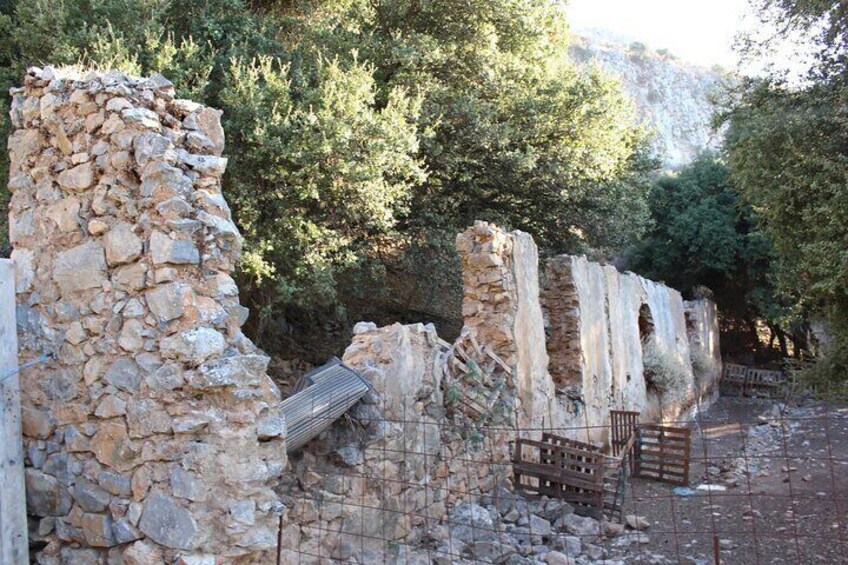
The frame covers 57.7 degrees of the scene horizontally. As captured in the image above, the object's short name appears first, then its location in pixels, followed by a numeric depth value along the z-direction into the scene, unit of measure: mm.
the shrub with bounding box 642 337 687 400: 15750
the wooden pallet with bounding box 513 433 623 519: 7922
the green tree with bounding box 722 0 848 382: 9836
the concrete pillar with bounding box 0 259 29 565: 4101
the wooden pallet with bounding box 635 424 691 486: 9945
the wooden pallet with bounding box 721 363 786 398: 21844
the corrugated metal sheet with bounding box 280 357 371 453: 5527
